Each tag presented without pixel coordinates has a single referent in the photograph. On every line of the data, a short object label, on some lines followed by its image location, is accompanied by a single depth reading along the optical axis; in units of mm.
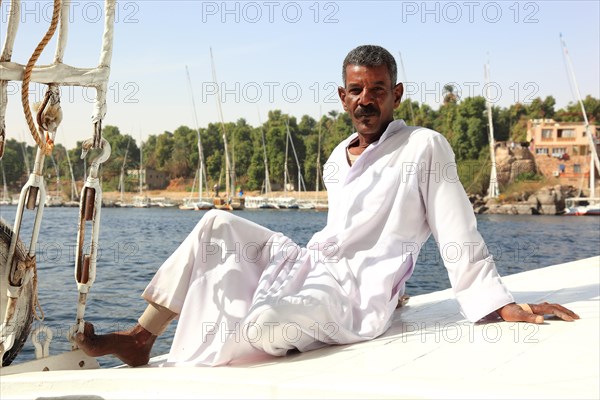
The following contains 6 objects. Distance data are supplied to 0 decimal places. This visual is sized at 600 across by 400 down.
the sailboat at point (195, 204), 67000
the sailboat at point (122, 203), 82312
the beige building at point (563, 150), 58188
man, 2270
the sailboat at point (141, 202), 81762
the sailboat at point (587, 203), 52844
